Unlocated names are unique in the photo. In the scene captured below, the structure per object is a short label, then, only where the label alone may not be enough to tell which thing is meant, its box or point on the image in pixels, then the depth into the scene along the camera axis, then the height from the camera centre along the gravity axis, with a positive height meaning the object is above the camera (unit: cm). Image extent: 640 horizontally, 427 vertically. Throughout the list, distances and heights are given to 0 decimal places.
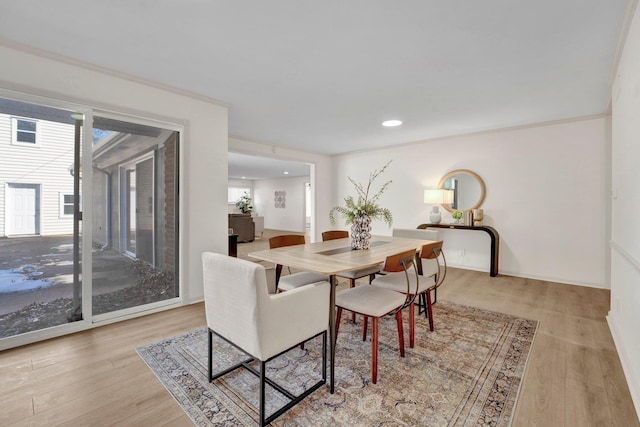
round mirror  473 +41
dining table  178 -32
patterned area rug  155 -106
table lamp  487 +26
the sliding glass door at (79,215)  229 -3
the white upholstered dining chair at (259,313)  142 -54
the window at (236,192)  1280 +88
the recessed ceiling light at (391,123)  408 +127
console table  438 -47
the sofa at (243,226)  814 -40
